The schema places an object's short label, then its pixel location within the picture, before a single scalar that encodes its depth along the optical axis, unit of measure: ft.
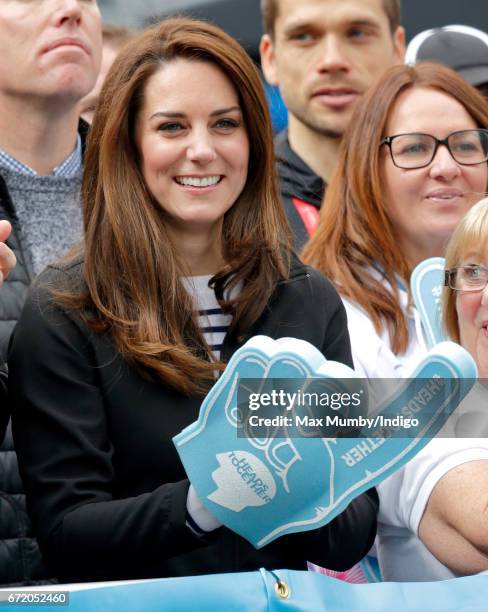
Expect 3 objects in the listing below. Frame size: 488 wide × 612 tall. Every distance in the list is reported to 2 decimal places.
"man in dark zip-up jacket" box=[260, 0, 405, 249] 24.30
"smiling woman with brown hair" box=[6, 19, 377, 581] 13.55
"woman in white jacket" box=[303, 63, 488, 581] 18.75
